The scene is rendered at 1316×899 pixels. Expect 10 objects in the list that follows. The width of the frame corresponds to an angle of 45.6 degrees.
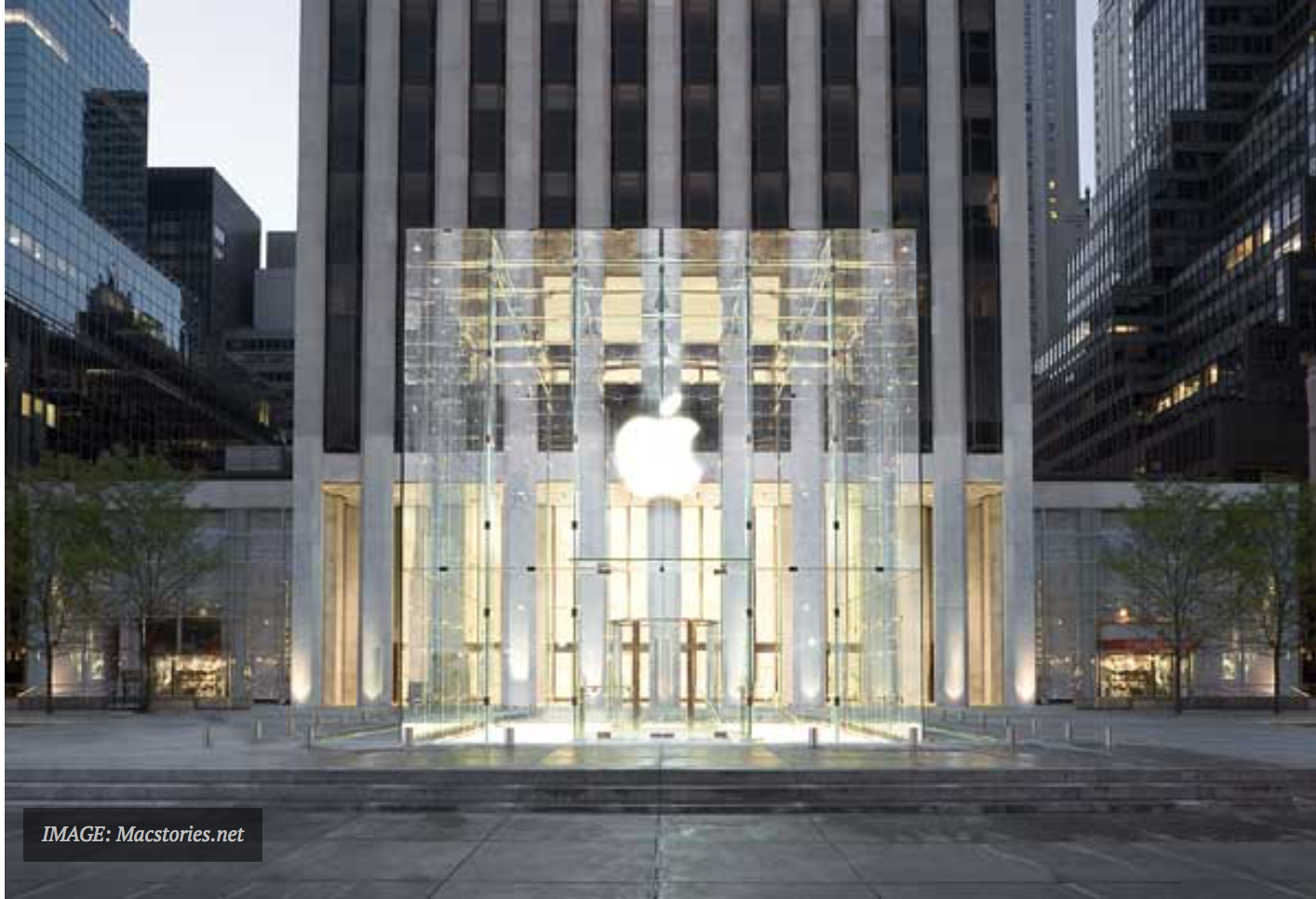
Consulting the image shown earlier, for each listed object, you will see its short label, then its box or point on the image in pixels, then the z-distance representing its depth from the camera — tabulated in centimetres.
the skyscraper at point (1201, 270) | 12738
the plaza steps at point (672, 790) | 2594
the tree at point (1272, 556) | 5553
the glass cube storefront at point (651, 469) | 3600
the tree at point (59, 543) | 5216
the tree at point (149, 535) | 5516
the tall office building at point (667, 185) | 6019
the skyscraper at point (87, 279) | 11469
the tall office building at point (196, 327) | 17275
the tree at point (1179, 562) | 5656
